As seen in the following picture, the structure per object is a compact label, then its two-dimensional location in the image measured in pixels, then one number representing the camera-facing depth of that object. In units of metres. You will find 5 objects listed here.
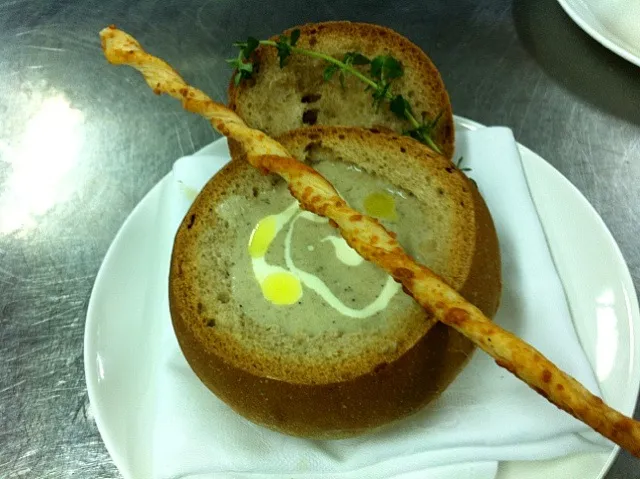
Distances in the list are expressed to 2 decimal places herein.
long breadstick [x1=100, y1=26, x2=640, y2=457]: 0.23
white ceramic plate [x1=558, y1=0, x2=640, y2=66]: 0.43
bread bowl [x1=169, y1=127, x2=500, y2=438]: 0.27
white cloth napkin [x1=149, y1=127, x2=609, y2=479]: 0.28
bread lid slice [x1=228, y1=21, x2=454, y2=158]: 0.37
